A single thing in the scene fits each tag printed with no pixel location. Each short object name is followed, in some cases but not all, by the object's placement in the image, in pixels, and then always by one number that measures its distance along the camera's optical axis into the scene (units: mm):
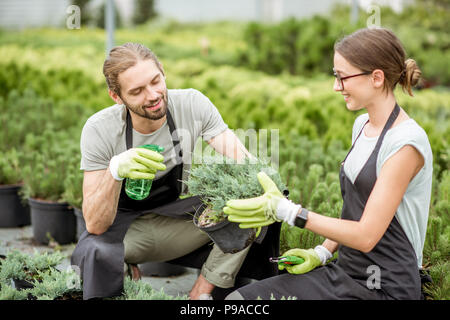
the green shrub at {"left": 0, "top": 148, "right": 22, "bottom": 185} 4207
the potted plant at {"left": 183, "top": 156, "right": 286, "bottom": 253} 2084
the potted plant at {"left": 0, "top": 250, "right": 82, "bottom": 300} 2215
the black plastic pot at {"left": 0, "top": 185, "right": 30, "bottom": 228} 4266
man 2438
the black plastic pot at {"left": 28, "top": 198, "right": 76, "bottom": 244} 3900
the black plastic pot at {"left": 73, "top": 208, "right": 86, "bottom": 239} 3626
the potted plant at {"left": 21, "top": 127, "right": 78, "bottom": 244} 3896
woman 1877
